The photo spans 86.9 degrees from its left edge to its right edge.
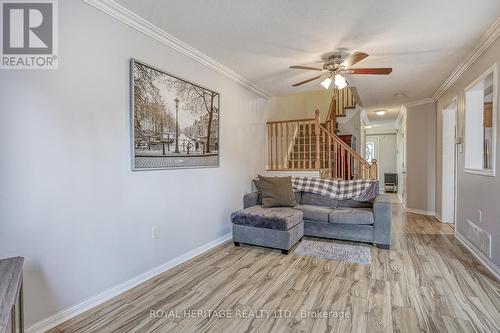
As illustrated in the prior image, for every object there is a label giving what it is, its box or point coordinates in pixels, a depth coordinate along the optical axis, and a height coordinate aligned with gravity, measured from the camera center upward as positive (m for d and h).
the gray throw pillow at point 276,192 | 3.82 -0.42
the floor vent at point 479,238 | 2.77 -0.85
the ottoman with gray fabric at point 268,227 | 3.18 -0.80
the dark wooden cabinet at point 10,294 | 0.96 -0.54
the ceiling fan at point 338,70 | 2.93 +1.10
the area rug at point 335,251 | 3.04 -1.08
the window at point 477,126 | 3.39 +0.50
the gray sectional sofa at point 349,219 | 3.39 -0.74
